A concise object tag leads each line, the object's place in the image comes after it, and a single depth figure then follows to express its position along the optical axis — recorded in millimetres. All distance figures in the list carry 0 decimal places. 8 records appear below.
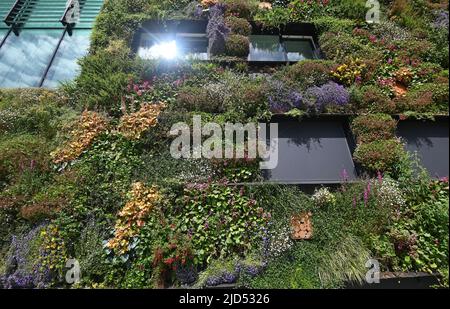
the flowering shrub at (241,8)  10883
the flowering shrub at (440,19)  10383
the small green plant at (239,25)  10359
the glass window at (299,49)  10362
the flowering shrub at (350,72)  8938
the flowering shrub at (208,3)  11172
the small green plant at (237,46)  9809
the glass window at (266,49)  10133
